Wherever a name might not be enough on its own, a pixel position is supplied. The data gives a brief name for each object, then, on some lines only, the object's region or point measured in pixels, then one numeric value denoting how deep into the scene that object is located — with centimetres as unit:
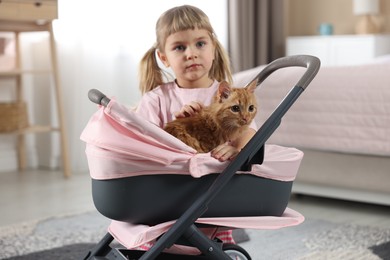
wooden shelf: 344
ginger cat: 156
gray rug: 216
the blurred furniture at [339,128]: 267
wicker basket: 375
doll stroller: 144
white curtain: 404
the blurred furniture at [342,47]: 504
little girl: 172
